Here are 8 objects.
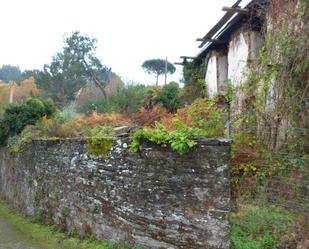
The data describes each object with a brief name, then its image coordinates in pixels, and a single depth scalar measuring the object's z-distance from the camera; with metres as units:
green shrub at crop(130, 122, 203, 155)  6.17
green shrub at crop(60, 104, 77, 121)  15.71
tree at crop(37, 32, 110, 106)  32.88
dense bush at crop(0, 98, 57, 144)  15.34
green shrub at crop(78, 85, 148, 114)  16.67
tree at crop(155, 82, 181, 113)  15.27
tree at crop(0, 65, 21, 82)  67.32
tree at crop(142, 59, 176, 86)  33.39
